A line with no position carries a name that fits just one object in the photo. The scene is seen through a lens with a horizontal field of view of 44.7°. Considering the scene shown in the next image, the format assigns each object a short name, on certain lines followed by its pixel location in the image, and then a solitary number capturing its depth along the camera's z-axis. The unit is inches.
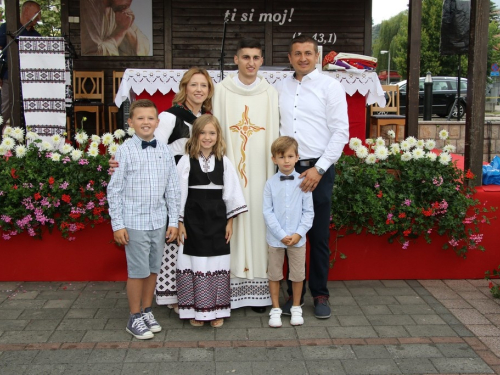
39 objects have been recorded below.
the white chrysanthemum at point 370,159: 203.2
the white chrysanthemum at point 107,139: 203.0
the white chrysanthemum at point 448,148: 209.6
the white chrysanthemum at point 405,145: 207.8
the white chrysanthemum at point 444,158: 202.4
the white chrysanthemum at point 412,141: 208.8
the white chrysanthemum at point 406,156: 203.5
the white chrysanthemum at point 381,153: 202.2
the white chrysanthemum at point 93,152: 200.5
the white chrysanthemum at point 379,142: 206.7
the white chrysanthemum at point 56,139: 201.9
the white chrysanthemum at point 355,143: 205.8
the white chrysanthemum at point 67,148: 201.5
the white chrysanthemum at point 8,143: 202.7
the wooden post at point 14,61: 243.3
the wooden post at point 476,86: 209.3
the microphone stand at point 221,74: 270.1
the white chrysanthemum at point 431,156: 204.2
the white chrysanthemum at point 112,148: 197.0
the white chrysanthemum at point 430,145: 208.8
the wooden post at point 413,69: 242.4
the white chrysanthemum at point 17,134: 203.9
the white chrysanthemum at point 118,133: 210.3
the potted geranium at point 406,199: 198.1
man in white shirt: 167.3
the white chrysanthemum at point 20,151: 200.5
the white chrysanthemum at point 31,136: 203.6
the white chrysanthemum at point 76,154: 198.2
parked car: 884.0
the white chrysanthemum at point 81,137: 207.3
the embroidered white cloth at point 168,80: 295.6
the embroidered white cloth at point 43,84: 279.9
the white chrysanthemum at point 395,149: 207.6
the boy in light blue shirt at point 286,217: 162.6
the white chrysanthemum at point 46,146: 202.5
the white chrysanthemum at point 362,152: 203.3
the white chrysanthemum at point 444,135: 207.9
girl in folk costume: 162.1
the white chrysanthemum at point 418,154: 204.8
